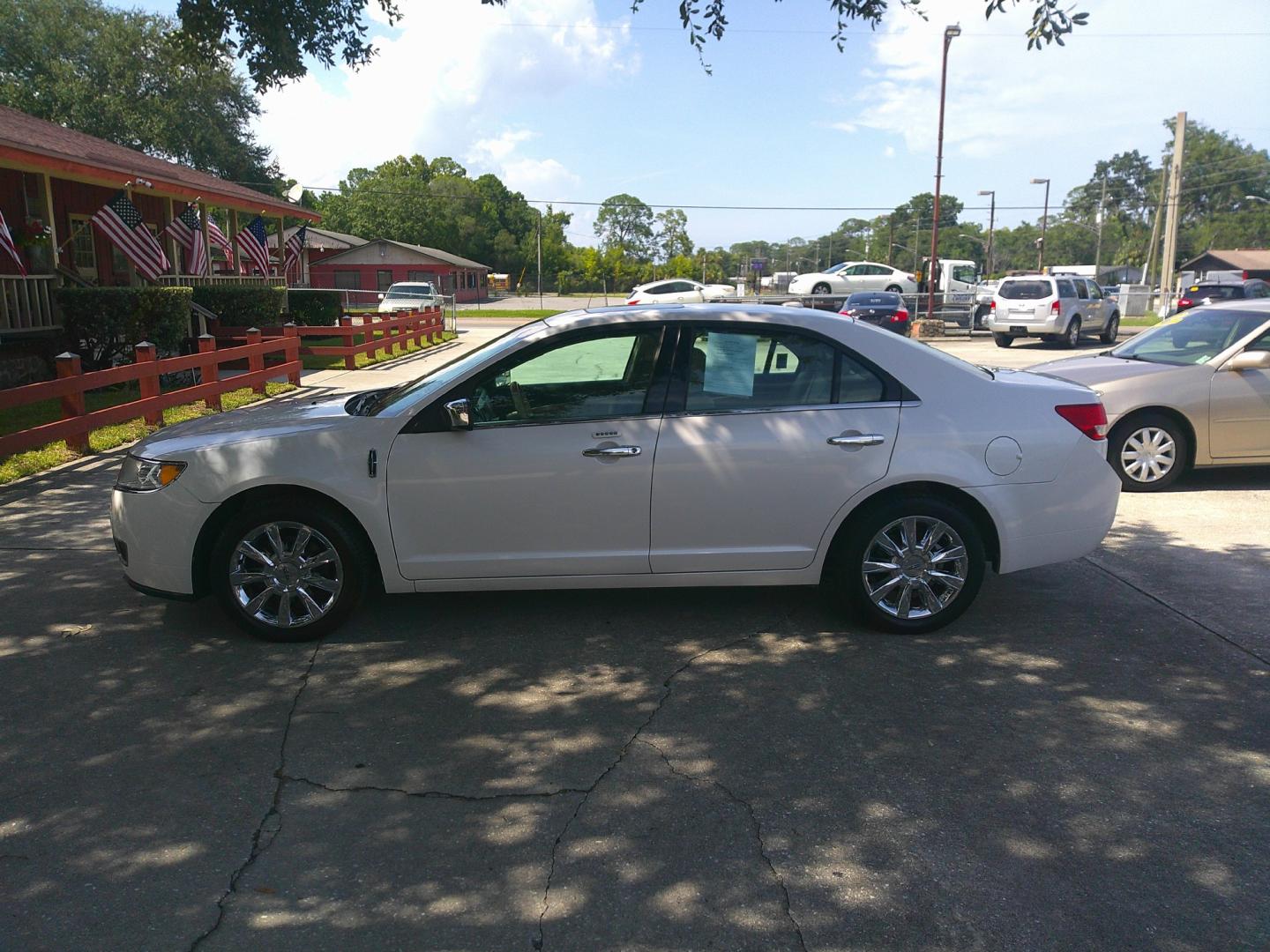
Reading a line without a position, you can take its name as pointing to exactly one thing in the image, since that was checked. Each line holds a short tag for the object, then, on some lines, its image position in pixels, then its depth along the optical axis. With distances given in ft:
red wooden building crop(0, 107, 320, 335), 49.37
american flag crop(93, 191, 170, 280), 55.21
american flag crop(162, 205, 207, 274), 63.00
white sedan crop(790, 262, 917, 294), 122.21
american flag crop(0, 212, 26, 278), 42.96
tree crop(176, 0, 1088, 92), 32.96
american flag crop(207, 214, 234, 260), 81.71
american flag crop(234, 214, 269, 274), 73.10
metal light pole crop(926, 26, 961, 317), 101.30
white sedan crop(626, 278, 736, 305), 111.65
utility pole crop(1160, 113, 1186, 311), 126.21
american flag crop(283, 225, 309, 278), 104.47
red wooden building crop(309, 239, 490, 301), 230.68
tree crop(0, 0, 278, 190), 149.69
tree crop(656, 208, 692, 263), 436.35
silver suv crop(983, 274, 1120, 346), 81.66
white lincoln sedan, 15.76
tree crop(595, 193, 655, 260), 448.65
